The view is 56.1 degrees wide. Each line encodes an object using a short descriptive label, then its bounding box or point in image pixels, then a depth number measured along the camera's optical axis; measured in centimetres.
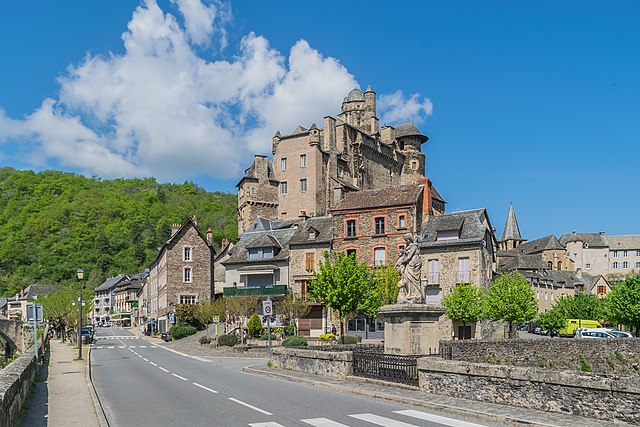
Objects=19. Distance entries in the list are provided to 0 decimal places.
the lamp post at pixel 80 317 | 3092
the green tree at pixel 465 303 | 4228
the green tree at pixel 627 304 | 5201
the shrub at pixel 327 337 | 4102
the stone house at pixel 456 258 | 4488
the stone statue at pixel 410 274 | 1792
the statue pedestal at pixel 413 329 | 1733
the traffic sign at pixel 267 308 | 2428
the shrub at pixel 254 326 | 4441
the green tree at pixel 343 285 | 3966
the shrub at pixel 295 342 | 3600
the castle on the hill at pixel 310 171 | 7931
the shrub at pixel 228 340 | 4091
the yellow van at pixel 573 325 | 6099
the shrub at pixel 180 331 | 5378
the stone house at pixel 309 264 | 5194
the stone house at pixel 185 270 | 6144
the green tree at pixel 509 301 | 4369
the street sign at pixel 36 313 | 2342
